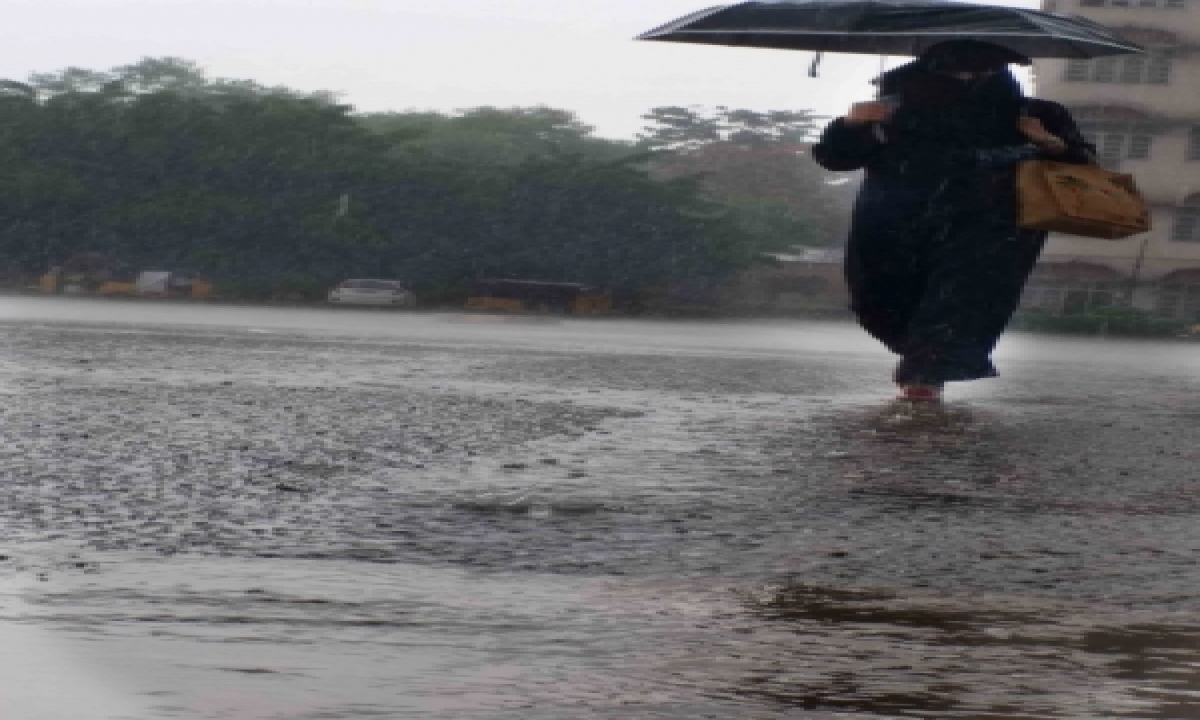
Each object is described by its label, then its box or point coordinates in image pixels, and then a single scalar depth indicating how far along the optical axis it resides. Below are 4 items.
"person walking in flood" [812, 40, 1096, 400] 13.34
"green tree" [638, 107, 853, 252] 100.56
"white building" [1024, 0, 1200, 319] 72.12
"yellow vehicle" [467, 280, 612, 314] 61.22
